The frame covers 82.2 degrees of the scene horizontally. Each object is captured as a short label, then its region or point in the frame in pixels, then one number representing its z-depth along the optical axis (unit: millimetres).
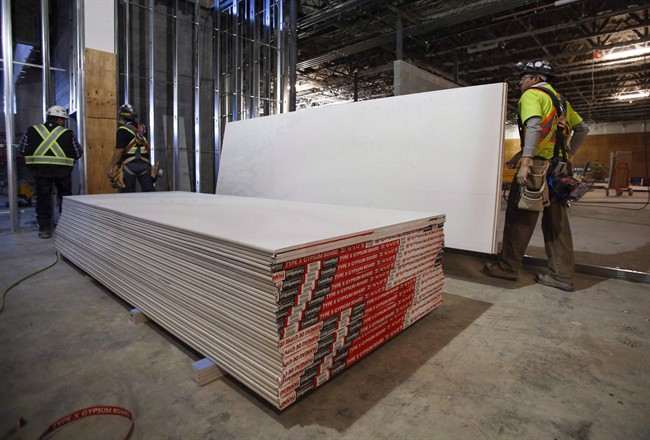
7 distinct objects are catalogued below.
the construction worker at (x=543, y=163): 2957
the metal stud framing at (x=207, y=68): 7293
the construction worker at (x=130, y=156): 5137
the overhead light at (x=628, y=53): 10641
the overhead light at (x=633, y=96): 16569
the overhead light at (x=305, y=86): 15283
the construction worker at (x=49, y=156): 5062
